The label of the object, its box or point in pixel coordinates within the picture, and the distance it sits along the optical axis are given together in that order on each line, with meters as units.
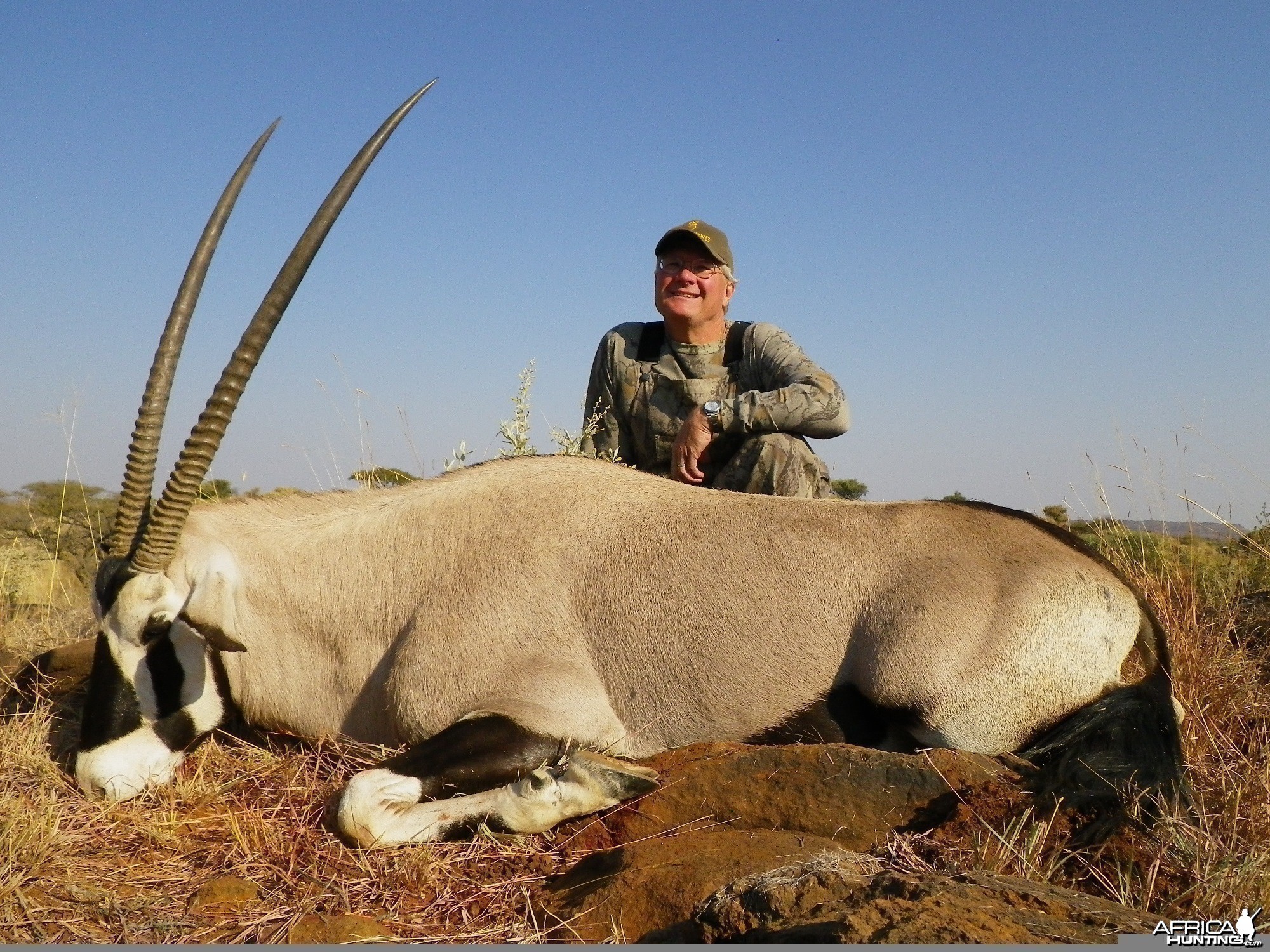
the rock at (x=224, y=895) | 2.82
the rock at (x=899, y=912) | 2.02
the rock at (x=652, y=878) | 2.68
